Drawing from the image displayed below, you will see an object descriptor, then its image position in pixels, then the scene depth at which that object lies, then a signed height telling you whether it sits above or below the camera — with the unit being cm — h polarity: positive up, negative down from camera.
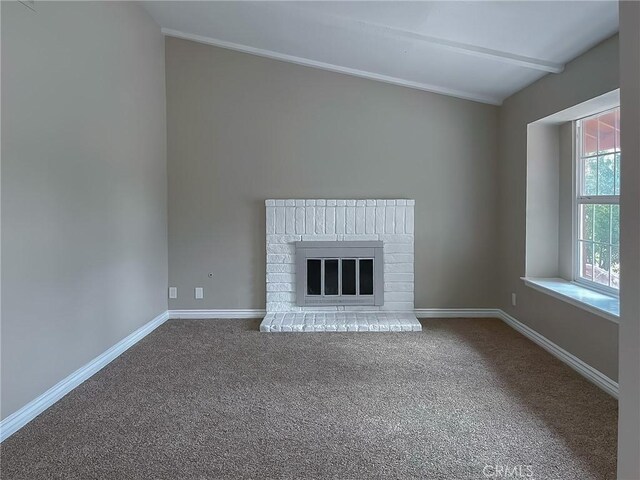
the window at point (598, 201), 316 +25
